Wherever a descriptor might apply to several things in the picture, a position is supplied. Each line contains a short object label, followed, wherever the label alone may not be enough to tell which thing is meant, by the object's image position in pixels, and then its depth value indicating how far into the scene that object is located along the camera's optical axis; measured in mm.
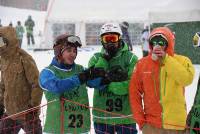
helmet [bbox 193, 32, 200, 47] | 5086
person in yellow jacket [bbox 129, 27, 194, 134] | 4739
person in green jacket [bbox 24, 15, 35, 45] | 32149
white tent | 27636
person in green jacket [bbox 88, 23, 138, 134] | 5366
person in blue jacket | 5123
